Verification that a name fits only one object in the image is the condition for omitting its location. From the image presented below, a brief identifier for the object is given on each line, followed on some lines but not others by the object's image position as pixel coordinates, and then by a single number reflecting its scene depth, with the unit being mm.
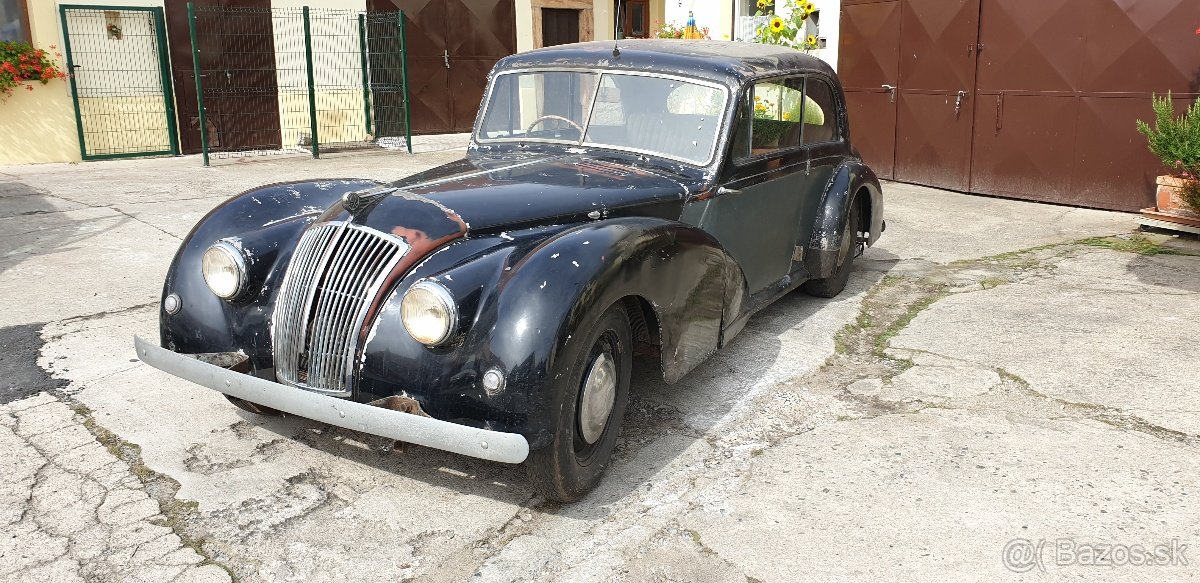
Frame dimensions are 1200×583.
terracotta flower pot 7461
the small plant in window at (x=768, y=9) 12148
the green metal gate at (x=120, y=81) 11688
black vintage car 2930
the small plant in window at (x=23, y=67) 10992
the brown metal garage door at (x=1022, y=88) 8297
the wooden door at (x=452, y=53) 14781
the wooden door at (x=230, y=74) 12508
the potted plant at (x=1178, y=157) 6523
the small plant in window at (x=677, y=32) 11953
